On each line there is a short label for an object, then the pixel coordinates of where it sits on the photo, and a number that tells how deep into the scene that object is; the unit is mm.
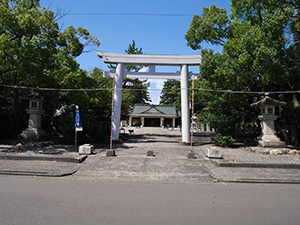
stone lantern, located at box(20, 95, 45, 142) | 13044
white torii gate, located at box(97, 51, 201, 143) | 14273
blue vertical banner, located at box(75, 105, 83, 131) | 9962
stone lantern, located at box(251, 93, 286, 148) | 12055
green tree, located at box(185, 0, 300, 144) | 10750
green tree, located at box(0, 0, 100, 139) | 10500
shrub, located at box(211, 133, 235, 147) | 13341
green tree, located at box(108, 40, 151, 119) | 21656
